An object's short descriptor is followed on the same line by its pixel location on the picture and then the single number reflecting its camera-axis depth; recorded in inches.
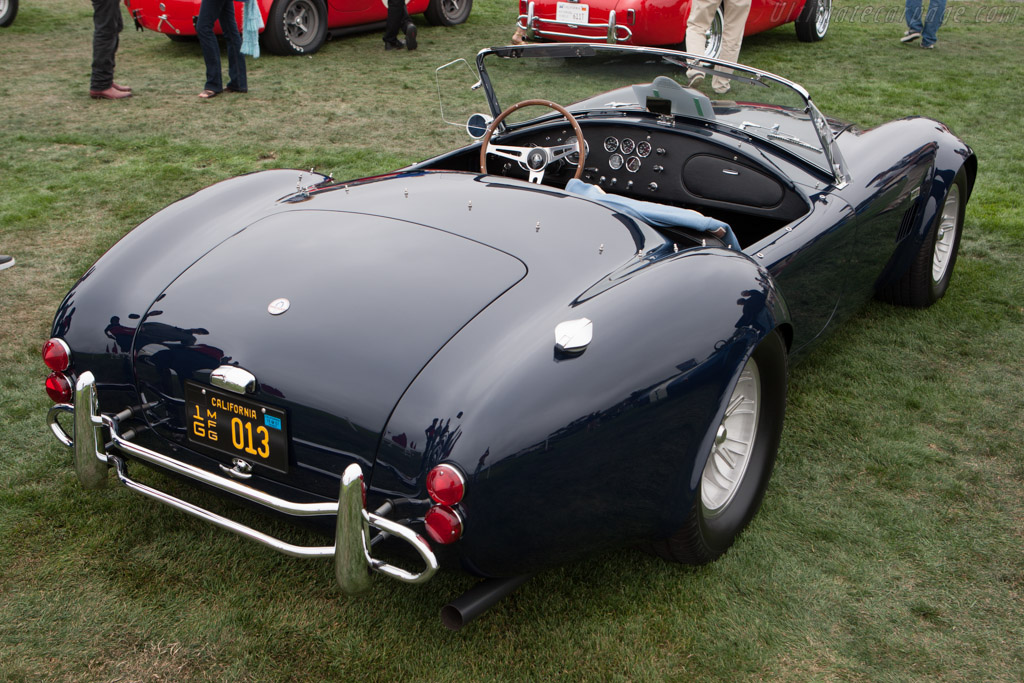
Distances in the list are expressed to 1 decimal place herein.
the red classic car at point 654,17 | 316.5
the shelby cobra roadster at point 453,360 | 81.3
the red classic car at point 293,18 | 356.5
